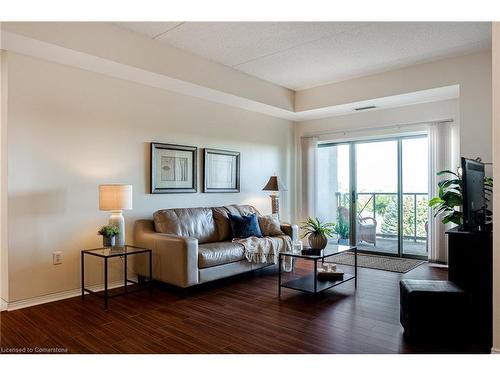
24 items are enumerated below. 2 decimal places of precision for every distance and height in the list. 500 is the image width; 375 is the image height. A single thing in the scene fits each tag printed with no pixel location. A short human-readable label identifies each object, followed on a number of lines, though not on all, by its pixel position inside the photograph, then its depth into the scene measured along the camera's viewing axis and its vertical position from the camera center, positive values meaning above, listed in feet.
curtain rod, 16.98 +3.08
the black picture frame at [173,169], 14.47 +0.79
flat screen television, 9.50 -0.28
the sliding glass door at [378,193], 18.45 -0.35
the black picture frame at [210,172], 16.51 +0.71
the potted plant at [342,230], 20.81 -2.53
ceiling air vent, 18.06 +4.02
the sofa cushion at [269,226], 16.14 -1.79
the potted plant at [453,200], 12.38 -0.50
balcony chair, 19.97 -2.36
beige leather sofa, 11.88 -2.15
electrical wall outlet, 11.65 -2.24
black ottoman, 8.59 -3.09
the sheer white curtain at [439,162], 16.43 +1.12
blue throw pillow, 15.15 -1.65
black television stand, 8.72 -2.20
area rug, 16.52 -3.69
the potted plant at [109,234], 11.73 -1.49
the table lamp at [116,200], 11.75 -0.39
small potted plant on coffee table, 12.92 -1.87
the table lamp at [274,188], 18.47 -0.05
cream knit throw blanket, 14.05 -2.45
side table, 11.24 -2.09
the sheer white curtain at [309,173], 21.20 +0.83
